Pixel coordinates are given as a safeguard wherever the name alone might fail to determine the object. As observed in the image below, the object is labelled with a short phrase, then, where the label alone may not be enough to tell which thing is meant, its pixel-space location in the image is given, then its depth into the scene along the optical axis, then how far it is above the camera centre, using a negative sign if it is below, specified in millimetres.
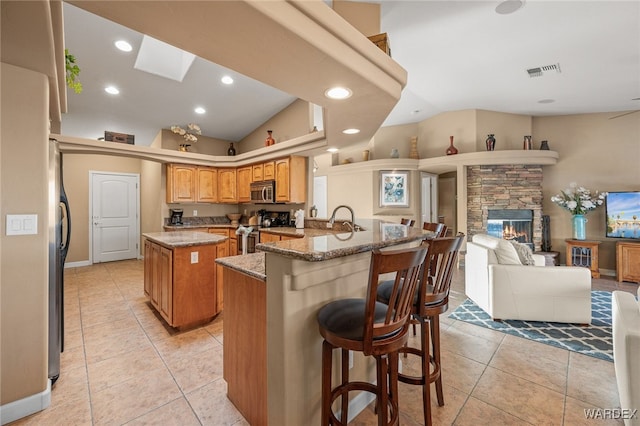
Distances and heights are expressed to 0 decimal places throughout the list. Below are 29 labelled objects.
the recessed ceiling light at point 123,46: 3541 +2283
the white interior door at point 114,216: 6227 -2
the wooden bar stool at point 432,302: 1493 -532
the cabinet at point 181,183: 5523 +667
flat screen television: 4789 -36
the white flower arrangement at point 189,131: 5520 +1767
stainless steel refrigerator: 1947 -294
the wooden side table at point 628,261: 4578 -853
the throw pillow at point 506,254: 3104 -478
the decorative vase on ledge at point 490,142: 5570 +1467
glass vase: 5086 -259
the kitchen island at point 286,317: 1329 -567
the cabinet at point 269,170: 5098 +862
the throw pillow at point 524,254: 3260 -504
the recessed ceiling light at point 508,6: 2639 +2077
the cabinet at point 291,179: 4758 +639
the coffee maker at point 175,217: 5680 -34
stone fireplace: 5590 +232
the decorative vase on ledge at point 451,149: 5890 +1405
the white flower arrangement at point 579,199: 5078 +251
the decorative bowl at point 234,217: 6300 -49
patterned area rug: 2514 -1247
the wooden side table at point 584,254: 4941 -785
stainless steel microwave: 5059 +453
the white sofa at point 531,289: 2869 -844
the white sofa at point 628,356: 1373 -772
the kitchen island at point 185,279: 2822 -696
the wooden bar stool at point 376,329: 1102 -529
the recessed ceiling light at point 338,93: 1950 +913
